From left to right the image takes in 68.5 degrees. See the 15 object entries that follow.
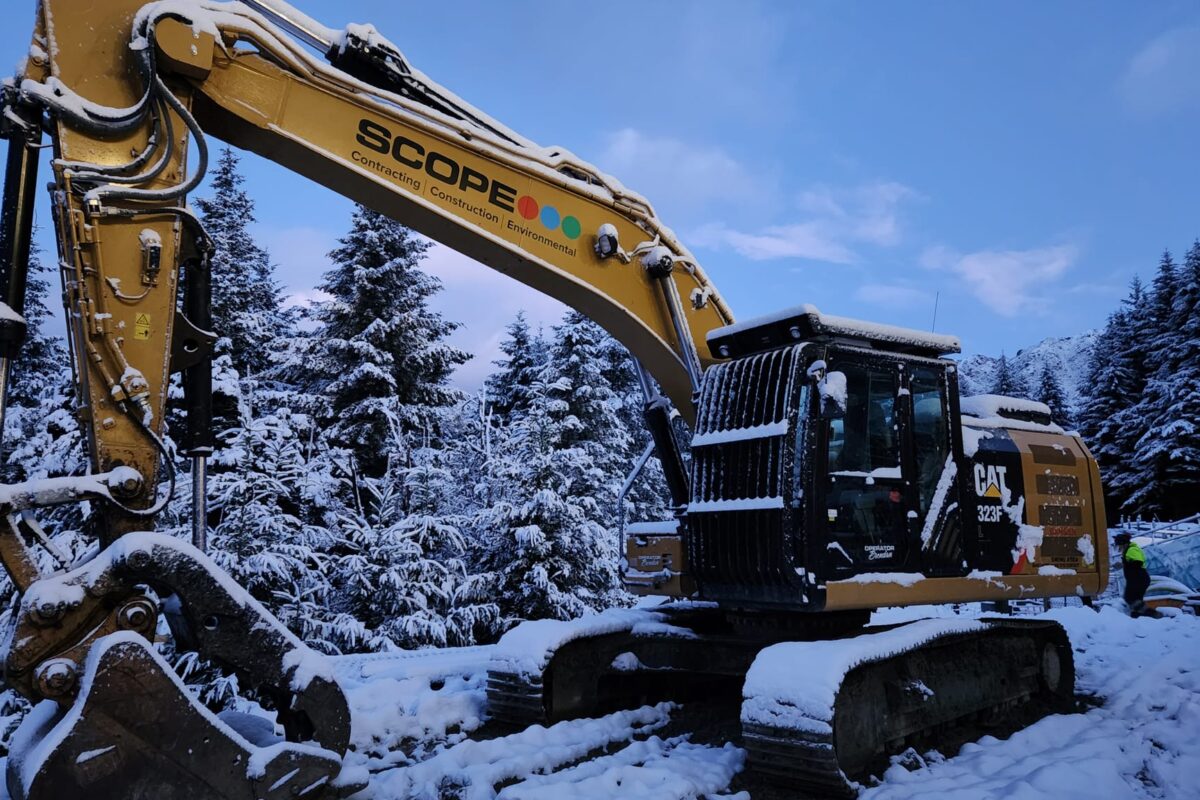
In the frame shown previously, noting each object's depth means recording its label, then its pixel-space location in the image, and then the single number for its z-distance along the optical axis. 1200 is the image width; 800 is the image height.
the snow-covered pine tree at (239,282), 17.97
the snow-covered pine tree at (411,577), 11.09
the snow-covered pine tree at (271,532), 9.81
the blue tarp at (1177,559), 20.58
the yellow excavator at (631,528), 3.47
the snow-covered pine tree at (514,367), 26.08
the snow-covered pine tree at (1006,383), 51.39
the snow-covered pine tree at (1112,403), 37.78
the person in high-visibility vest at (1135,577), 13.11
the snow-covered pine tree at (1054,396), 44.09
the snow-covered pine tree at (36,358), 17.88
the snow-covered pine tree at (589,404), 18.25
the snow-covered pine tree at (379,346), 15.90
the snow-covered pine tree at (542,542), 13.24
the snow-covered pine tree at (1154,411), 34.41
